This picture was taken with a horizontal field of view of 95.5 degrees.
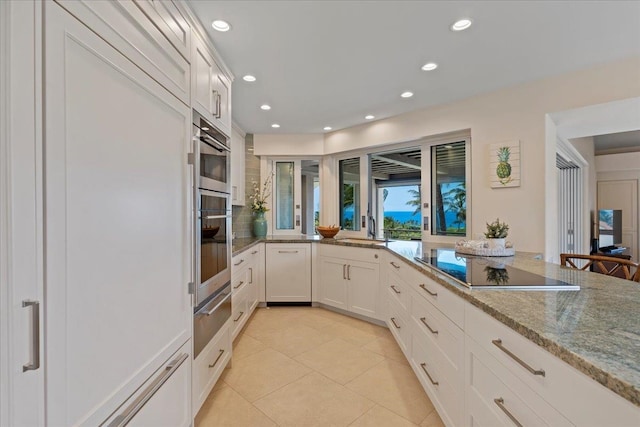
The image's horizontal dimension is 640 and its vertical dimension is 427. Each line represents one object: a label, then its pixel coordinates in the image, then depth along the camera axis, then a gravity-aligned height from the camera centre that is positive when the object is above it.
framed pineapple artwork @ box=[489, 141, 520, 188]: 2.60 +0.44
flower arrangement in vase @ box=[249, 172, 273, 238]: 4.00 +0.15
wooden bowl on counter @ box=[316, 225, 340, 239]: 3.74 -0.23
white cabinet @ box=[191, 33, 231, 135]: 1.66 +0.82
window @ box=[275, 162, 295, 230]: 4.38 +0.34
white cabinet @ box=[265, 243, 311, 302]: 3.62 -0.73
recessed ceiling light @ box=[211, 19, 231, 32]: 1.71 +1.13
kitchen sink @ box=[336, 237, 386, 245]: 3.46 -0.34
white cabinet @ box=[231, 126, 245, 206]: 3.64 +0.62
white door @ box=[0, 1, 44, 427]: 0.63 -0.01
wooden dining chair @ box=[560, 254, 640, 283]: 1.71 -0.35
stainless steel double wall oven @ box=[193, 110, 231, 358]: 1.61 -0.11
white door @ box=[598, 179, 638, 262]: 5.13 +0.15
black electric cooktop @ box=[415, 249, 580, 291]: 1.36 -0.34
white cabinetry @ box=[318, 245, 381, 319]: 3.11 -0.75
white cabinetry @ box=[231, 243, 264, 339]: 2.64 -0.73
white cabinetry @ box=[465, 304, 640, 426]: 0.69 -0.52
